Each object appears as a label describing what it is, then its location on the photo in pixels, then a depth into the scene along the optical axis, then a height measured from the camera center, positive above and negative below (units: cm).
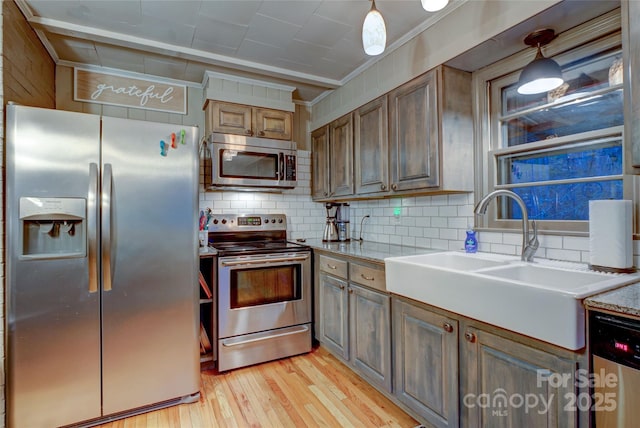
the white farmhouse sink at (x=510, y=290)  109 -31
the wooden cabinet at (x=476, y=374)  115 -67
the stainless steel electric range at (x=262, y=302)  249 -68
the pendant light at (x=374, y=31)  151 +86
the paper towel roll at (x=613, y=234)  139 -8
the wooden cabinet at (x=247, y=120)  289 +89
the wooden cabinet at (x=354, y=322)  203 -75
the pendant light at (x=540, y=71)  169 +76
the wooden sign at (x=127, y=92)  269 +110
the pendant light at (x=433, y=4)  136 +89
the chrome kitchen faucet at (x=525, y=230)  172 -8
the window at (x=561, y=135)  158 +45
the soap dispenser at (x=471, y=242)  209 -17
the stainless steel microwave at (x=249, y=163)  282 +49
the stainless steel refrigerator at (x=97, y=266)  174 -27
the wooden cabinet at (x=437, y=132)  204 +55
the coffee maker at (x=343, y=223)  331 -6
